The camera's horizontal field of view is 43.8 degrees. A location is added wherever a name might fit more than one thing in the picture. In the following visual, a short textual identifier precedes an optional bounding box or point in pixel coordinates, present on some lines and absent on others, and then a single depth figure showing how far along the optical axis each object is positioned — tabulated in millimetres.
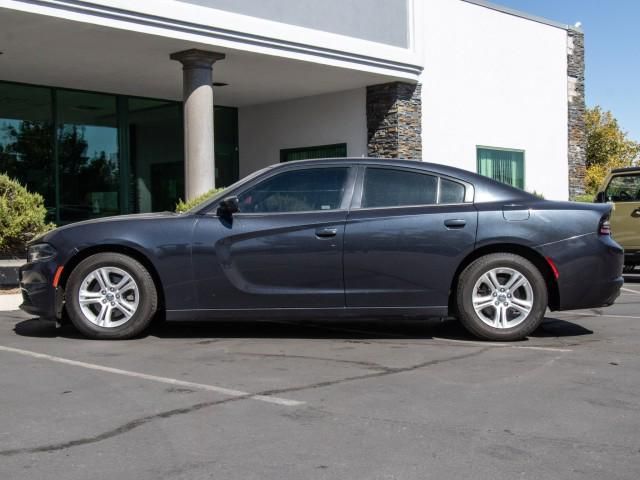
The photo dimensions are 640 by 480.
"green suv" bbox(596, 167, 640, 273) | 12883
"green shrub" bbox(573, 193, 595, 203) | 20234
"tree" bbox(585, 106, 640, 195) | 38281
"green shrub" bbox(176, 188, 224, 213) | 12578
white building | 14055
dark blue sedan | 6809
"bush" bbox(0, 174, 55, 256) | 11320
